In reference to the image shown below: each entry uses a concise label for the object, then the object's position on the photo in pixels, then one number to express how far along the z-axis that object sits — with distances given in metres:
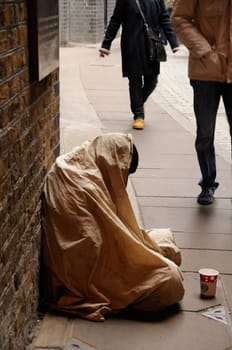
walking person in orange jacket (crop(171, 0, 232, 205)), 4.80
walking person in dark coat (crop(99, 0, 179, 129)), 7.52
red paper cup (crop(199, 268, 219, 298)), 3.70
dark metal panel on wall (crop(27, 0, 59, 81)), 2.96
